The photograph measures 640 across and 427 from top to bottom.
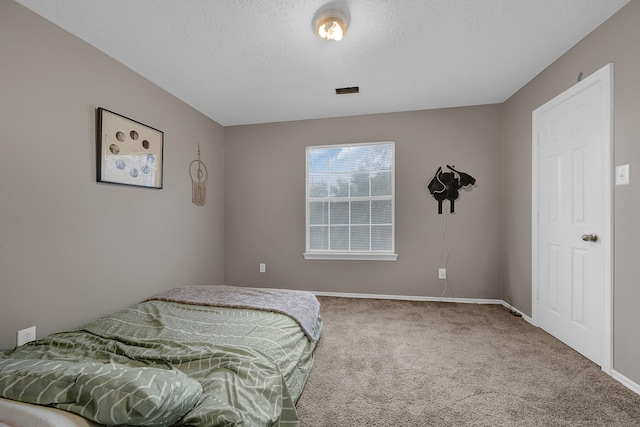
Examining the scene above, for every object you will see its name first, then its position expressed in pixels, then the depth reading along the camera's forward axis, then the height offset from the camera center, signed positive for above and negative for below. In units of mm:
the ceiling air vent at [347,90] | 2999 +1335
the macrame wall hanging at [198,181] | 3473 +400
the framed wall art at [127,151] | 2275 +548
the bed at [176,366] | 922 -747
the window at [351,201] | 3709 +167
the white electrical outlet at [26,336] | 1775 -800
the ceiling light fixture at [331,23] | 1841 +1283
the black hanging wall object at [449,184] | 3461 +371
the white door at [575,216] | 1961 -14
